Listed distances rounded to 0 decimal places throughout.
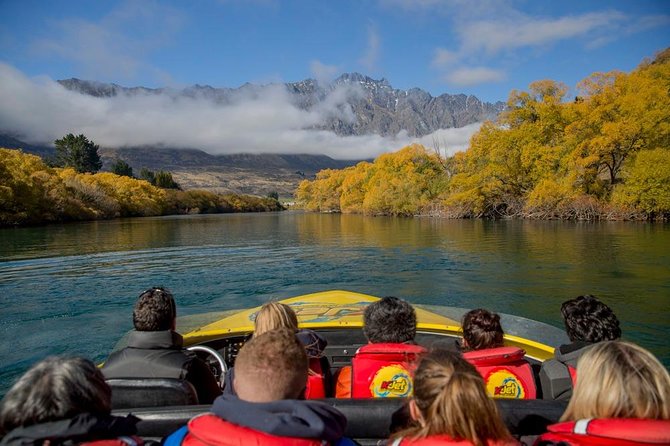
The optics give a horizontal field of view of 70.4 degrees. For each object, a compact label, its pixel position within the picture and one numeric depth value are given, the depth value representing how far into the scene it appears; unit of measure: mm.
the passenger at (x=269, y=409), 1812
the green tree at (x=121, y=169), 133500
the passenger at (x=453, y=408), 1878
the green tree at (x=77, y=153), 122875
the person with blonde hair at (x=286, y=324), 3621
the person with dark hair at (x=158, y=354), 3104
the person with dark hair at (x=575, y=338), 3223
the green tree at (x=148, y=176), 145625
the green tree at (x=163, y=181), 142875
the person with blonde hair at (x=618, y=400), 1903
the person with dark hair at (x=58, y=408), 1860
